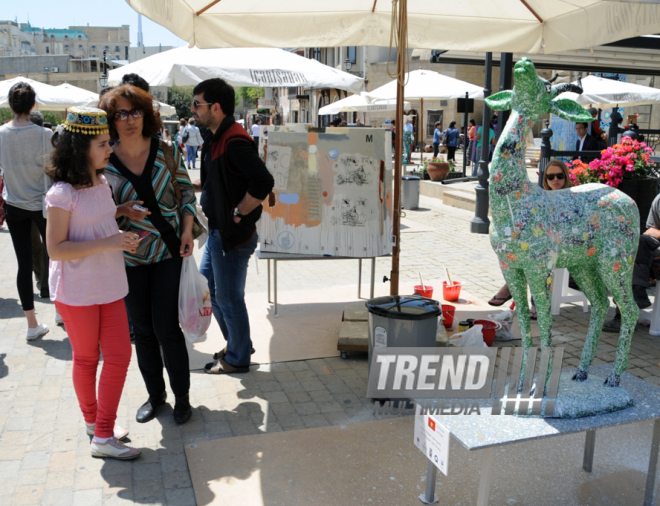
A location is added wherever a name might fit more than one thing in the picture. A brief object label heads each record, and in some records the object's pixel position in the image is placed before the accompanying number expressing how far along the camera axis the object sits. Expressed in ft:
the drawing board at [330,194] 17.53
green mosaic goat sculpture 9.14
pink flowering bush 20.17
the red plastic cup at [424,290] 18.39
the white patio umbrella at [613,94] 46.22
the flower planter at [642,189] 20.94
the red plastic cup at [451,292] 20.54
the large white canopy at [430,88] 45.93
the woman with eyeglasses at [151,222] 10.98
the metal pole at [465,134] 56.22
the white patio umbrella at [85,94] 40.21
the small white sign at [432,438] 8.57
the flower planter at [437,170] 54.80
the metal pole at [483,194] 34.78
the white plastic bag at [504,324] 17.21
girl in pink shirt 9.66
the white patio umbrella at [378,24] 15.31
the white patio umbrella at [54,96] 38.60
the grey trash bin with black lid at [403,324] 12.59
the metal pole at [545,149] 24.27
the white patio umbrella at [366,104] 52.04
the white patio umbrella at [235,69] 22.02
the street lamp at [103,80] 60.12
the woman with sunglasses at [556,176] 15.64
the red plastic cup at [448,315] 17.87
